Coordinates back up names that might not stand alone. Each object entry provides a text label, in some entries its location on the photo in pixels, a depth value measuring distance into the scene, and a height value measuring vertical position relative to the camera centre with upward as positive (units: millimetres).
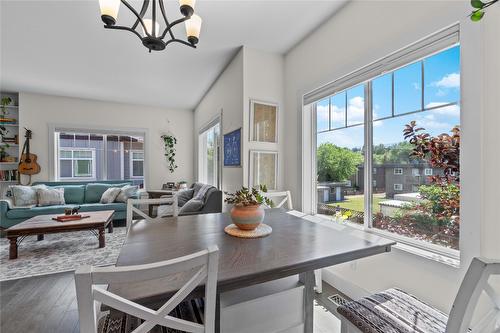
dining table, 794 -416
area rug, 2503 -1139
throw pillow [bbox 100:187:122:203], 4387 -566
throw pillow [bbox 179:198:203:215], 3170 -584
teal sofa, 3609 -704
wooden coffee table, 2745 -785
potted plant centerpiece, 1359 -270
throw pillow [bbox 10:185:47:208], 3846 -517
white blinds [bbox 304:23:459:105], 1390 +794
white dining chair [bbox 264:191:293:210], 2260 -290
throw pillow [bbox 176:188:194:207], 4156 -561
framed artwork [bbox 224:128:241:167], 2973 +253
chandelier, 1388 +994
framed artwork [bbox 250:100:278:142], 2861 +580
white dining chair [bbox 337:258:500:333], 633 -676
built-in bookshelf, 4477 +542
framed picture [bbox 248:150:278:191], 2855 -37
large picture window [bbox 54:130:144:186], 5074 +248
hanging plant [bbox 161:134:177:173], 5734 +451
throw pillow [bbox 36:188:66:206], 4051 -554
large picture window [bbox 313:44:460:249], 1465 +122
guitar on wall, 4473 +94
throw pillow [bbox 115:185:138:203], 4449 -537
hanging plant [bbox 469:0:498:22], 616 +436
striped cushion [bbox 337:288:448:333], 957 -684
